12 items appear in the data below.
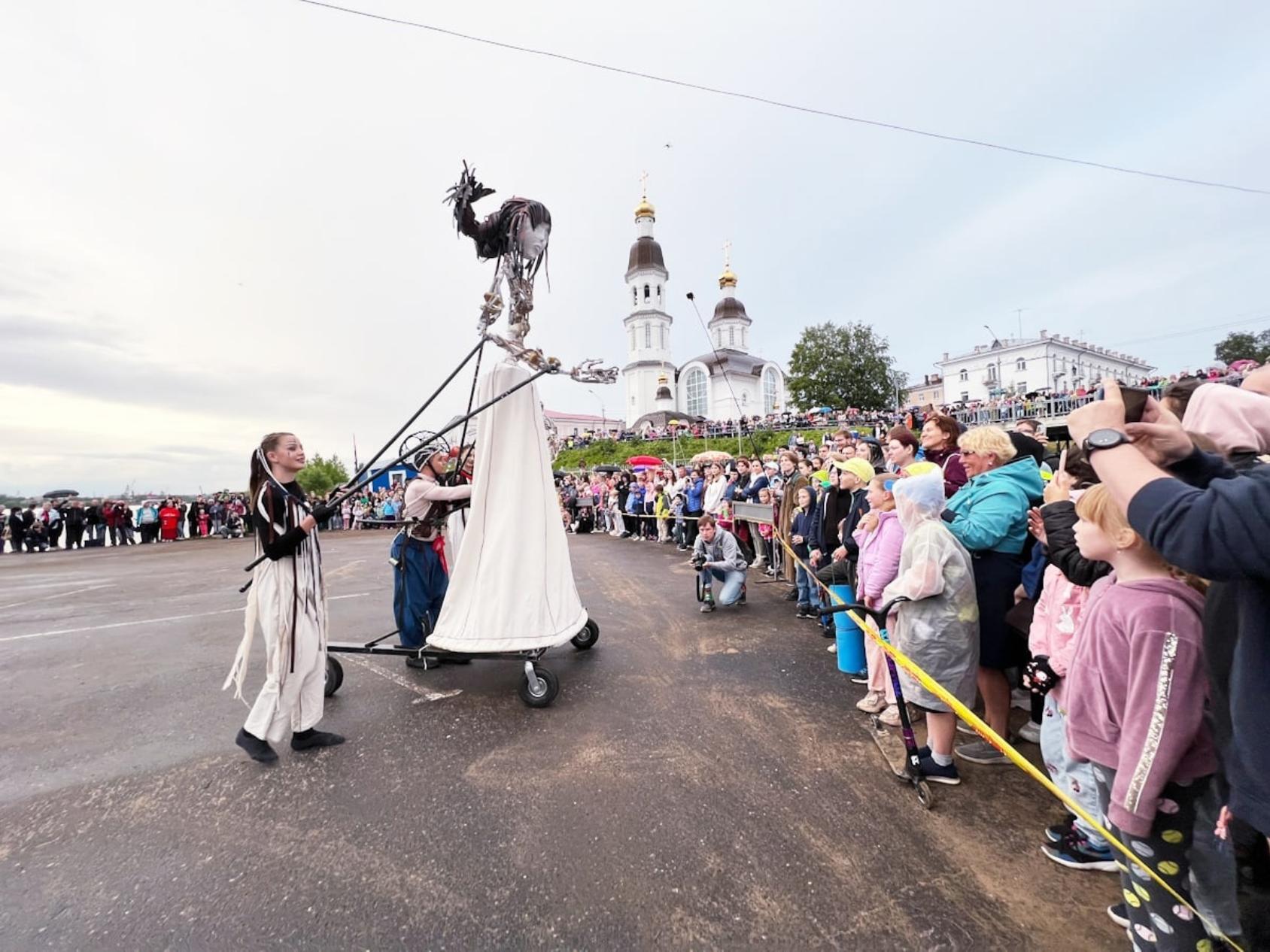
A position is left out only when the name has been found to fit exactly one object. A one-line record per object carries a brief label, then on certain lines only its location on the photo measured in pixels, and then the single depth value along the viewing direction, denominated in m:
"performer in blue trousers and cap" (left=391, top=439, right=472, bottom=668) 4.77
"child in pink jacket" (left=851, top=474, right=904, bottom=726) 3.56
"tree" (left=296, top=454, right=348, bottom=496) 67.19
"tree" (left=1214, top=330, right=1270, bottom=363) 53.78
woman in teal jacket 3.05
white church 64.62
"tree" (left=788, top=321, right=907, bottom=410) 55.03
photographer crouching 6.77
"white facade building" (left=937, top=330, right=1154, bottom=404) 67.81
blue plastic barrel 4.42
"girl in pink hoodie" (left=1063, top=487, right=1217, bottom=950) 1.56
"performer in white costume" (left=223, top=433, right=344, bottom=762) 3.41
